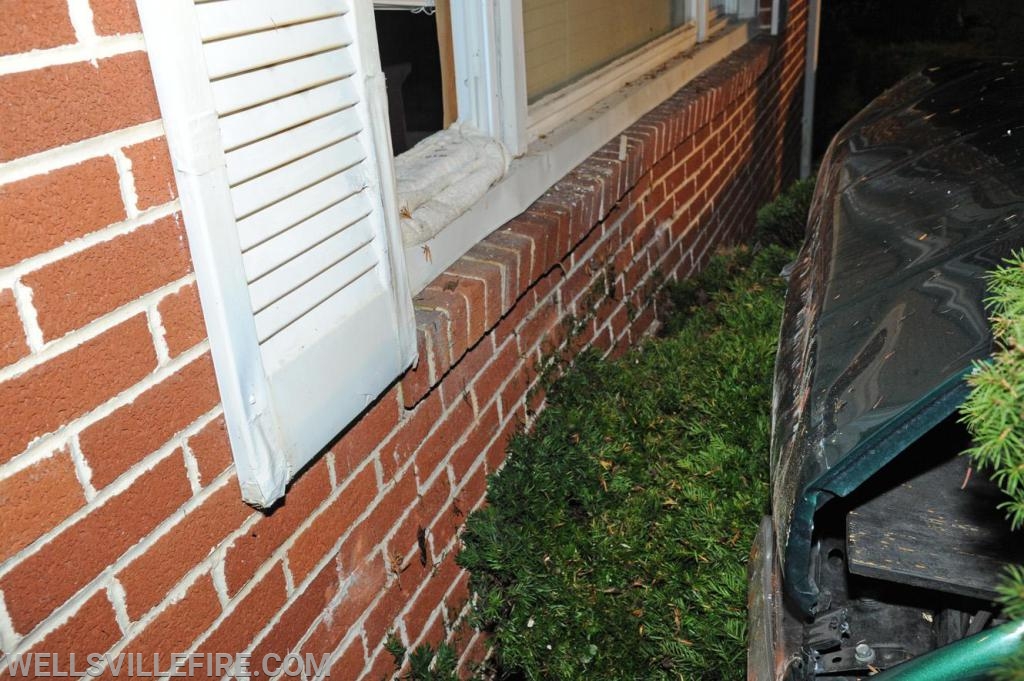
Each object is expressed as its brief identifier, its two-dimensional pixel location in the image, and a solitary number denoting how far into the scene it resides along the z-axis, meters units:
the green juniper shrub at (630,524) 2.39
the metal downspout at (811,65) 7.87
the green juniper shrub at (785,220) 5.52
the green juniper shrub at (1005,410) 1.05
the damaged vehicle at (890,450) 1.33
